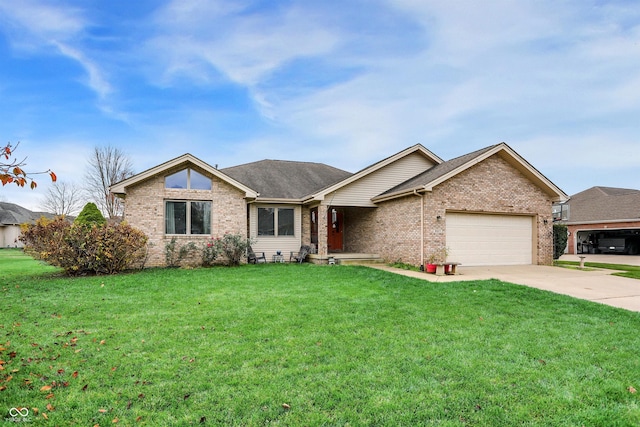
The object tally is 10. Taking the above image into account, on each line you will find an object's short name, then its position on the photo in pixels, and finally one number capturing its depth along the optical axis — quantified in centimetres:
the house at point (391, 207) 1344
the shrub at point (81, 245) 1137
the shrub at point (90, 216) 1427
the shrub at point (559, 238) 1834
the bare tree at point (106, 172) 2958
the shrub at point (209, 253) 1401
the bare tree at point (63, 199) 3606
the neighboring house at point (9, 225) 3594
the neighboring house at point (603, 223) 2402
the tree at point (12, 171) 279
